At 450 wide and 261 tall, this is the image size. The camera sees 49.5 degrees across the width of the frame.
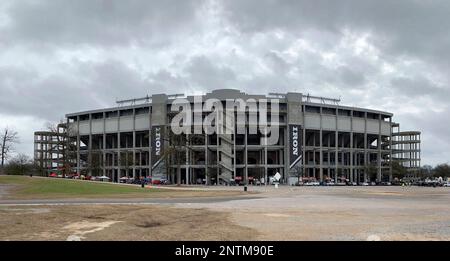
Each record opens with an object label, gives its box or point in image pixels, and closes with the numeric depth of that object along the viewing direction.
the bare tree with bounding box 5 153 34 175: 121.62
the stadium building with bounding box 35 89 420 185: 148.88
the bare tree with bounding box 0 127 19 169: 102.12
